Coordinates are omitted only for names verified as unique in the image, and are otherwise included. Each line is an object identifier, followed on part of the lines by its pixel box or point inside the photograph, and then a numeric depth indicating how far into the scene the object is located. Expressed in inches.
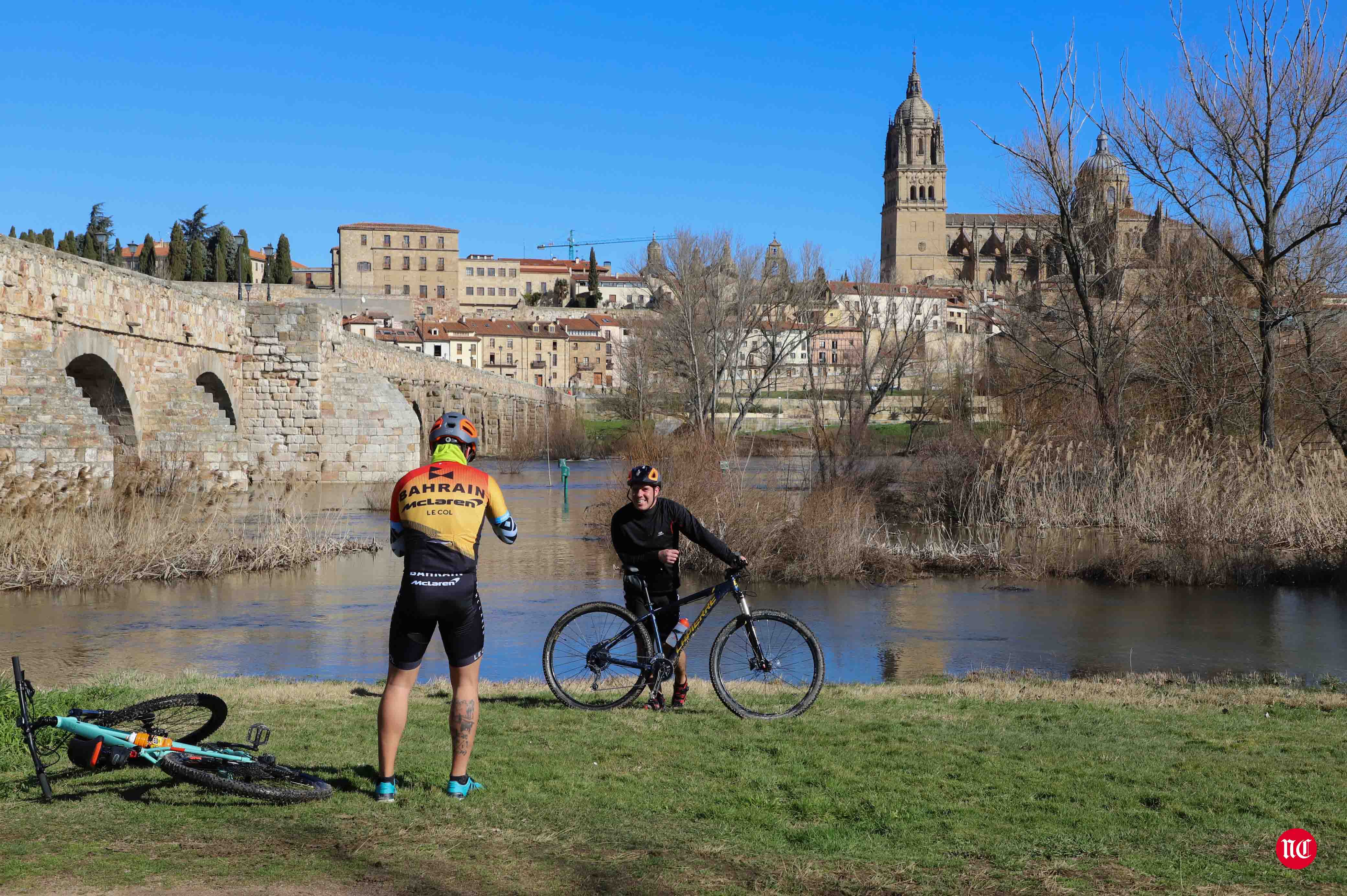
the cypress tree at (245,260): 4407.0
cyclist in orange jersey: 234.1
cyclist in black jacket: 339.6
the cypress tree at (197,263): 4207.7
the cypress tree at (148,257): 4050.2
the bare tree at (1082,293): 1090.7
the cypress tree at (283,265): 4707.2
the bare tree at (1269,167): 967.0
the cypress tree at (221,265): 4229.8
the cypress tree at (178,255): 4114.2
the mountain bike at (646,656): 334.3
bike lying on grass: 226.5
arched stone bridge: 833.5
